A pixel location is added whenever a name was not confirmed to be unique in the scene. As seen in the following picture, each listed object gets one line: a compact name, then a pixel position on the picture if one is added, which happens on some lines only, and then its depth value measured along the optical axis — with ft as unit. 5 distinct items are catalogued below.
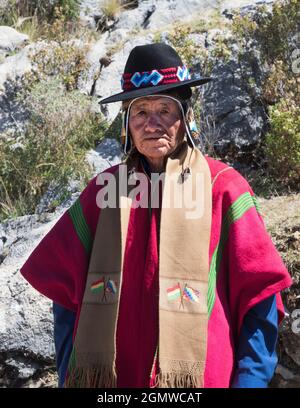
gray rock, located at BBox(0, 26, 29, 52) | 26.66
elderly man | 7.95
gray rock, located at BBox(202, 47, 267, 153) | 20.44
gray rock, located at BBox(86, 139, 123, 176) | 19.77
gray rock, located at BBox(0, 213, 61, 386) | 15.08
